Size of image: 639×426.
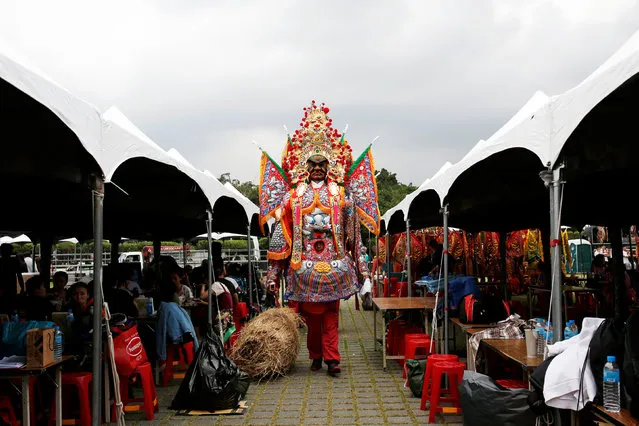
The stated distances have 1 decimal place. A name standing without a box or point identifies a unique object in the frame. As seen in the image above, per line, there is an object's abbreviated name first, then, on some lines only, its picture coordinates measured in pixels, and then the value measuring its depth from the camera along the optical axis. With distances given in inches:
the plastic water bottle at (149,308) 307.1
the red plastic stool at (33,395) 200.1
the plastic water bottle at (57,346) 186.2
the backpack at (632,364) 127.0
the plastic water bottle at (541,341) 184.7
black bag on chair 171.3
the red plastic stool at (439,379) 217.0
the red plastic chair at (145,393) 220.1
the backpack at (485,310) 276.4
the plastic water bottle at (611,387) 133.5
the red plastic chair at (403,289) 499.6
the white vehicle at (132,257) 1068.5
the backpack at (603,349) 140.2
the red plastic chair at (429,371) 228.8
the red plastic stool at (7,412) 189.9
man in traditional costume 303.0
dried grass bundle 294.0
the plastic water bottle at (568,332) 178.4
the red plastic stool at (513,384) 193.2
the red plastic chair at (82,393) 200.8
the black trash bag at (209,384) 232.4
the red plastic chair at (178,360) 289.6
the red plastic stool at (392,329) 351.6
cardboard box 173.2
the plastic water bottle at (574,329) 180.3
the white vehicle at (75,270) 930.4
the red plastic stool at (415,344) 284.0
